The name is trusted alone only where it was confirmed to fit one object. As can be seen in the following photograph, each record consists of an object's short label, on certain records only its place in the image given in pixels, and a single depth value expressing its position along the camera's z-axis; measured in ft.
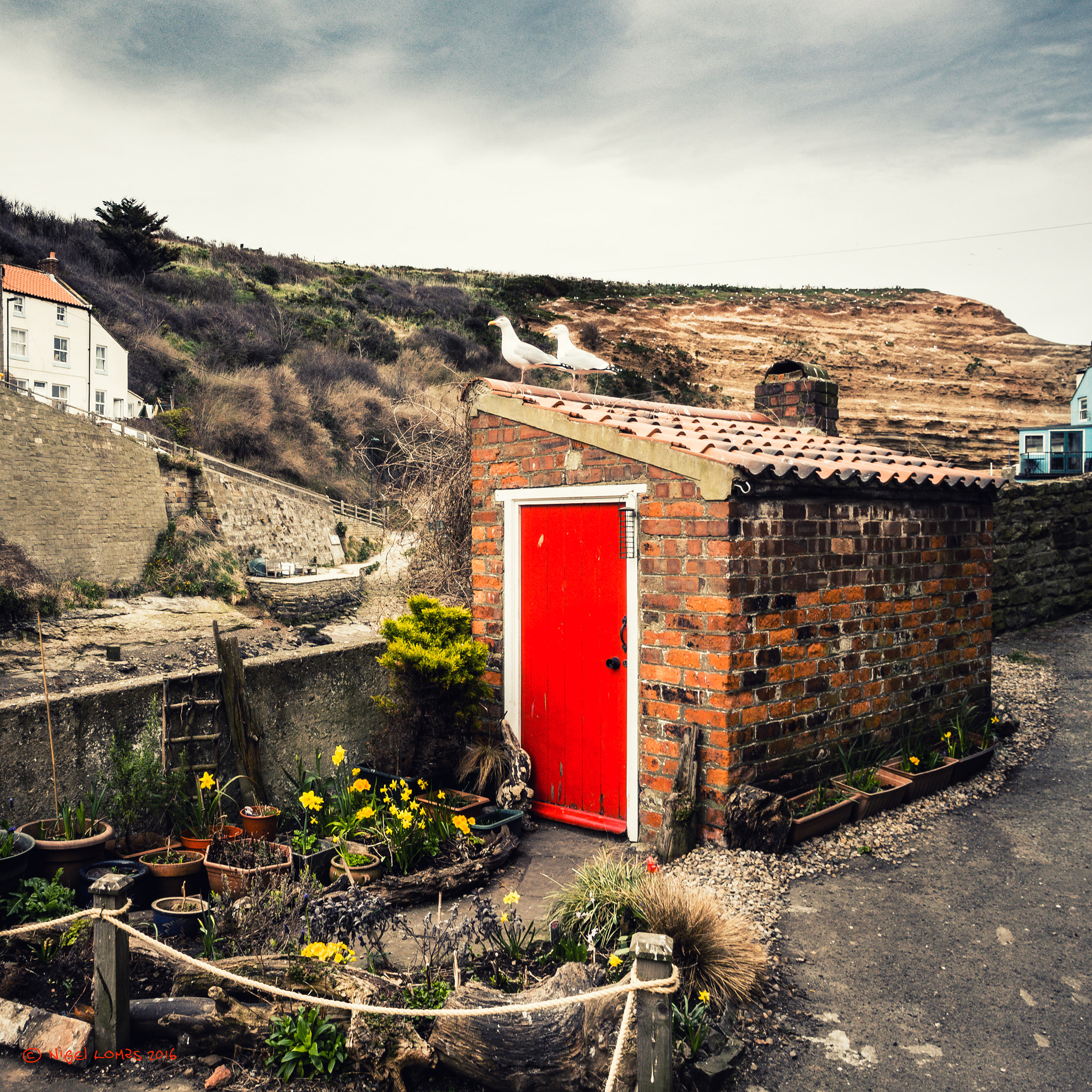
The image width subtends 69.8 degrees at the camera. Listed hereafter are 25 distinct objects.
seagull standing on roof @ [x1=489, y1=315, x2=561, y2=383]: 21.54
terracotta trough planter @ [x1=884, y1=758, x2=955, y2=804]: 20.08
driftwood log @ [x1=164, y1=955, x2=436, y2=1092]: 10.11
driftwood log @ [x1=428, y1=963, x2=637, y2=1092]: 9.64
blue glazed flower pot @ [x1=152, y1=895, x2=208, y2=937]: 13.91
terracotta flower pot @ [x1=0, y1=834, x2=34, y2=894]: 13.17
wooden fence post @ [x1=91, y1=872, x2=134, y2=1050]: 10.48
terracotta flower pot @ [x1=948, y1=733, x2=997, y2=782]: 21.65
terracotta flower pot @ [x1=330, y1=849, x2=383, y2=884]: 15.85
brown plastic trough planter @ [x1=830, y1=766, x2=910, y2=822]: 18.61
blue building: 86.07
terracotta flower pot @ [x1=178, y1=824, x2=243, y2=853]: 16.43
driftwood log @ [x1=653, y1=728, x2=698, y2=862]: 16.34
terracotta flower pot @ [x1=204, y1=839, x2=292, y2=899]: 14.76
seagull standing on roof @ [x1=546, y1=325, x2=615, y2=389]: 22.53
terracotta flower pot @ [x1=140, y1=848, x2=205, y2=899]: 15.30
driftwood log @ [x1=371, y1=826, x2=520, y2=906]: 15.42
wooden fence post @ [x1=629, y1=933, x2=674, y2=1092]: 8.48
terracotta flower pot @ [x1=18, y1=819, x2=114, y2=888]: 14.43
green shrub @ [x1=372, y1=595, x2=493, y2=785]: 19.49
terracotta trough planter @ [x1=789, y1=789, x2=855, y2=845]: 17.08
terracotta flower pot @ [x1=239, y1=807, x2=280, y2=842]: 17.26
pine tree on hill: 146.82
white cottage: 101.19
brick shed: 16.85
